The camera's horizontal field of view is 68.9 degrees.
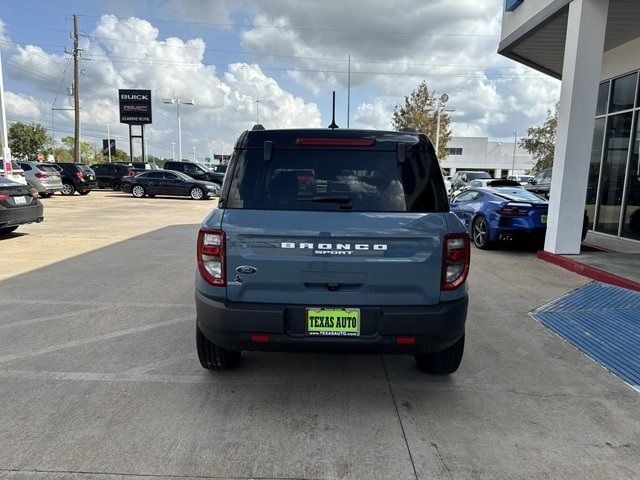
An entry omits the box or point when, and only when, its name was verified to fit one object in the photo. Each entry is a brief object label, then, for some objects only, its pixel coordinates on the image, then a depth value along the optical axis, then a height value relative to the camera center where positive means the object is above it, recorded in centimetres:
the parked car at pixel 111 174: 2900 -64
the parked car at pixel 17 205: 956 -93
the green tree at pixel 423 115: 4106 +515
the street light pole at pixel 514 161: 8235 +249
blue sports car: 944 -85
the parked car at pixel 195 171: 2853 -31
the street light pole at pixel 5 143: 1580 +60
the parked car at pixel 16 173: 1628 -47
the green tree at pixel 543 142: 4084 +300
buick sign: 4703 +578
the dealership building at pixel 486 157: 8281 +314
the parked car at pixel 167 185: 2406 -106
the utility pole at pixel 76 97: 3234 +448
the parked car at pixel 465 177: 2667 -21
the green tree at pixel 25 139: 5753 +263
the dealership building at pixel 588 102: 823 +155
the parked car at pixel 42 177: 2064 -70
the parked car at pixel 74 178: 2388 -80
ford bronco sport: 302 -57
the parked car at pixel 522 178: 3572 -21
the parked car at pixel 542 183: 1508 -29
